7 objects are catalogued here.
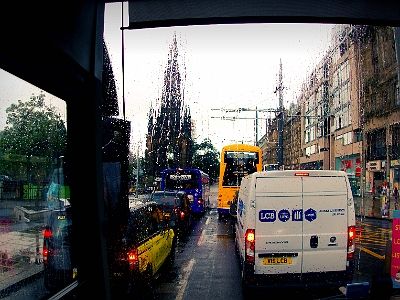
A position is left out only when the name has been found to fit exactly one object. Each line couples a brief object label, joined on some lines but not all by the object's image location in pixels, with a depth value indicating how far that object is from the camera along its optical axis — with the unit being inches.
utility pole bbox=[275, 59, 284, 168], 1071.6
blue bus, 943.0
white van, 247.4
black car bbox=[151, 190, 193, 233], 581.7
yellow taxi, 139.7
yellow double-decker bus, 855.7
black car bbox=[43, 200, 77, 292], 100.7
